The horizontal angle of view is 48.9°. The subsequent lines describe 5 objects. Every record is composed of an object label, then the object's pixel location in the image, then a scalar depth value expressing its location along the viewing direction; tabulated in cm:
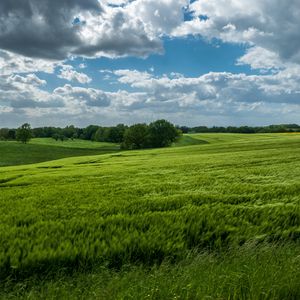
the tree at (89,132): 18861
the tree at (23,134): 13088
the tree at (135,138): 11894
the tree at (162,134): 12094
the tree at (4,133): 17256
